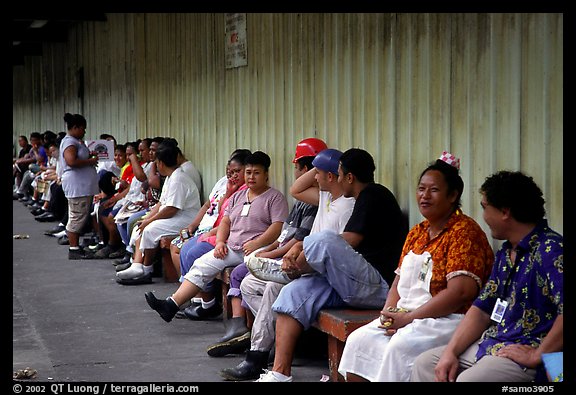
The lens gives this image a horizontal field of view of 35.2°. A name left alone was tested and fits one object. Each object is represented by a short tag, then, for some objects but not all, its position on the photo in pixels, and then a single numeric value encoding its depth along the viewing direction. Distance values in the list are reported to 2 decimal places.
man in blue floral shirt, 3.50
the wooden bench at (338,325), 4.56
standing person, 10.53
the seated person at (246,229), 6.59
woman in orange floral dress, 4.00
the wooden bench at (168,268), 8.65
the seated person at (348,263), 4.75
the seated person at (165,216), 8.56
